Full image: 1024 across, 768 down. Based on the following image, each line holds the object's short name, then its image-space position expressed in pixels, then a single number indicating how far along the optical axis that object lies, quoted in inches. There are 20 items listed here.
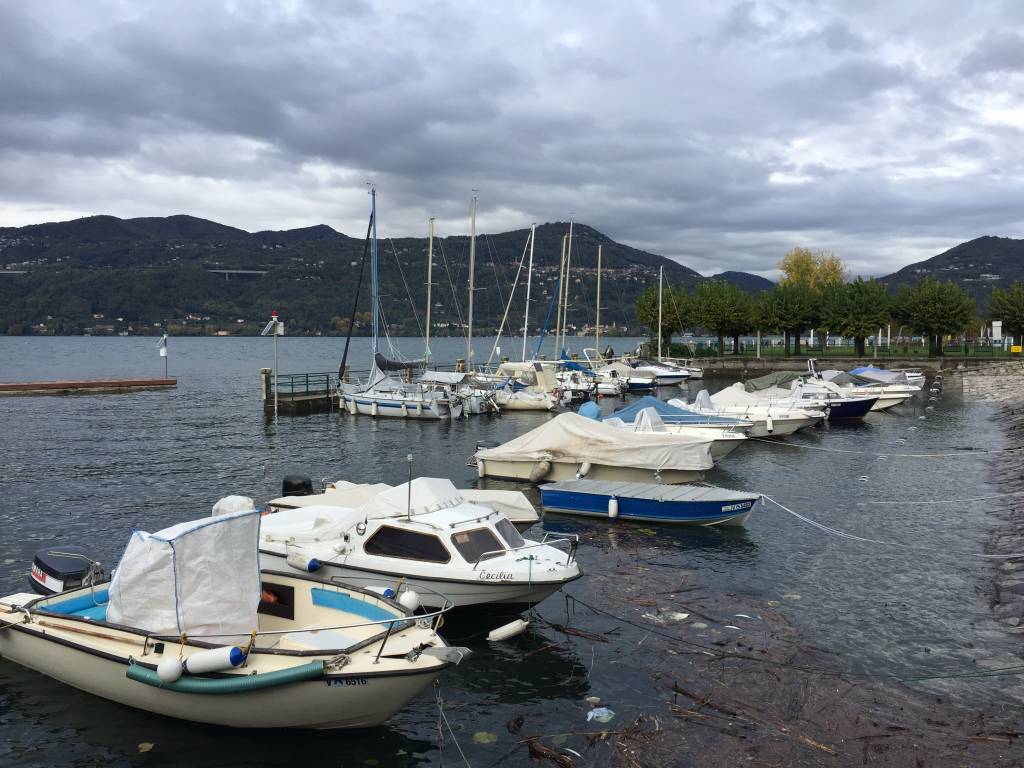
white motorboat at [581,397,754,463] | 1273.4
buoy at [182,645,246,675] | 383.6
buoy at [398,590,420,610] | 462.6
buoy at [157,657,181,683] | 383.9
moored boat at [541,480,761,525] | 848.9
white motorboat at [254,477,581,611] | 543.2
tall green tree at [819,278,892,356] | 3351.4
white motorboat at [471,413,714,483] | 1048.2
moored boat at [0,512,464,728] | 388.5
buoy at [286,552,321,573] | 563.5
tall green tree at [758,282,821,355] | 3592.5
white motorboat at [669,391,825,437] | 1599.4
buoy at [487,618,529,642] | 539.5
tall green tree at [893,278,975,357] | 3203.7
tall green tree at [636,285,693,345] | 3801.7
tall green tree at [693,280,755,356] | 3683.6
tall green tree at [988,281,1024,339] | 3228.3
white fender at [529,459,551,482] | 1089.4
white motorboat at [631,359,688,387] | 2906.0
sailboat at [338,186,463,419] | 1966.0
